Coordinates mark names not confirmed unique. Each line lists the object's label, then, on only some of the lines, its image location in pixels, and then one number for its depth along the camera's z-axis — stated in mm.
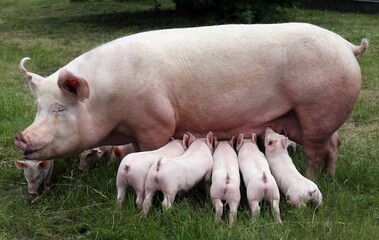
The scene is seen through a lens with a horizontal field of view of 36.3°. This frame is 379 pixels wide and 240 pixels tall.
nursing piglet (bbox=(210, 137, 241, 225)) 3608
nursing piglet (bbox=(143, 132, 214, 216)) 3629
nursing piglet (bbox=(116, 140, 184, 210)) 3721
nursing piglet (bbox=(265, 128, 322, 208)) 3645
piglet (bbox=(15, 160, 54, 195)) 4215
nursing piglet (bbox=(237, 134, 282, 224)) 3585
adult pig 4016
